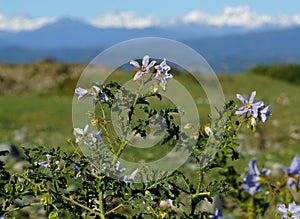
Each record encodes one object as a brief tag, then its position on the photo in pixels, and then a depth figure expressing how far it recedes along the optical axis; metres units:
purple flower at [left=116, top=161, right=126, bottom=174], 3.77
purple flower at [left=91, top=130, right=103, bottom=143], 3.78
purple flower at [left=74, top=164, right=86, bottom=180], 3.75
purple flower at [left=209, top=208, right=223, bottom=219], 3.26
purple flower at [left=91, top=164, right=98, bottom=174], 3.77
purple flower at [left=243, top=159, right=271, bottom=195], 2.50
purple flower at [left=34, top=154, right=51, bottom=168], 3.76
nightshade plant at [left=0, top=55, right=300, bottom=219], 3.60
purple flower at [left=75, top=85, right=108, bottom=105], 3.69
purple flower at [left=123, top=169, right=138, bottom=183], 3.70
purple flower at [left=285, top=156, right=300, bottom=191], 2.45
